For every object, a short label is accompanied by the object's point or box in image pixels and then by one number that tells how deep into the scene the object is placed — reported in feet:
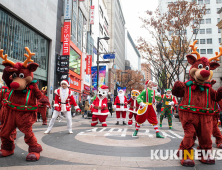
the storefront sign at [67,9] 68.23
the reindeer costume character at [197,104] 13.83
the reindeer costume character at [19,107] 14.49
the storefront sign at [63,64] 66.54
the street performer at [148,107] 24.21
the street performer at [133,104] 40.60
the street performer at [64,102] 27.61
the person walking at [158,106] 74.04
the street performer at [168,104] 35.60
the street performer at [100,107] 36.27
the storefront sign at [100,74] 107.48
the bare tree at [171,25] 50.14
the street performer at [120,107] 41.47
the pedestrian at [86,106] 62.08
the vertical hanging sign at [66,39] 68.23
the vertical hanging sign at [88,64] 96.21
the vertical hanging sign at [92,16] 106.32
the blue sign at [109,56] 56.75
